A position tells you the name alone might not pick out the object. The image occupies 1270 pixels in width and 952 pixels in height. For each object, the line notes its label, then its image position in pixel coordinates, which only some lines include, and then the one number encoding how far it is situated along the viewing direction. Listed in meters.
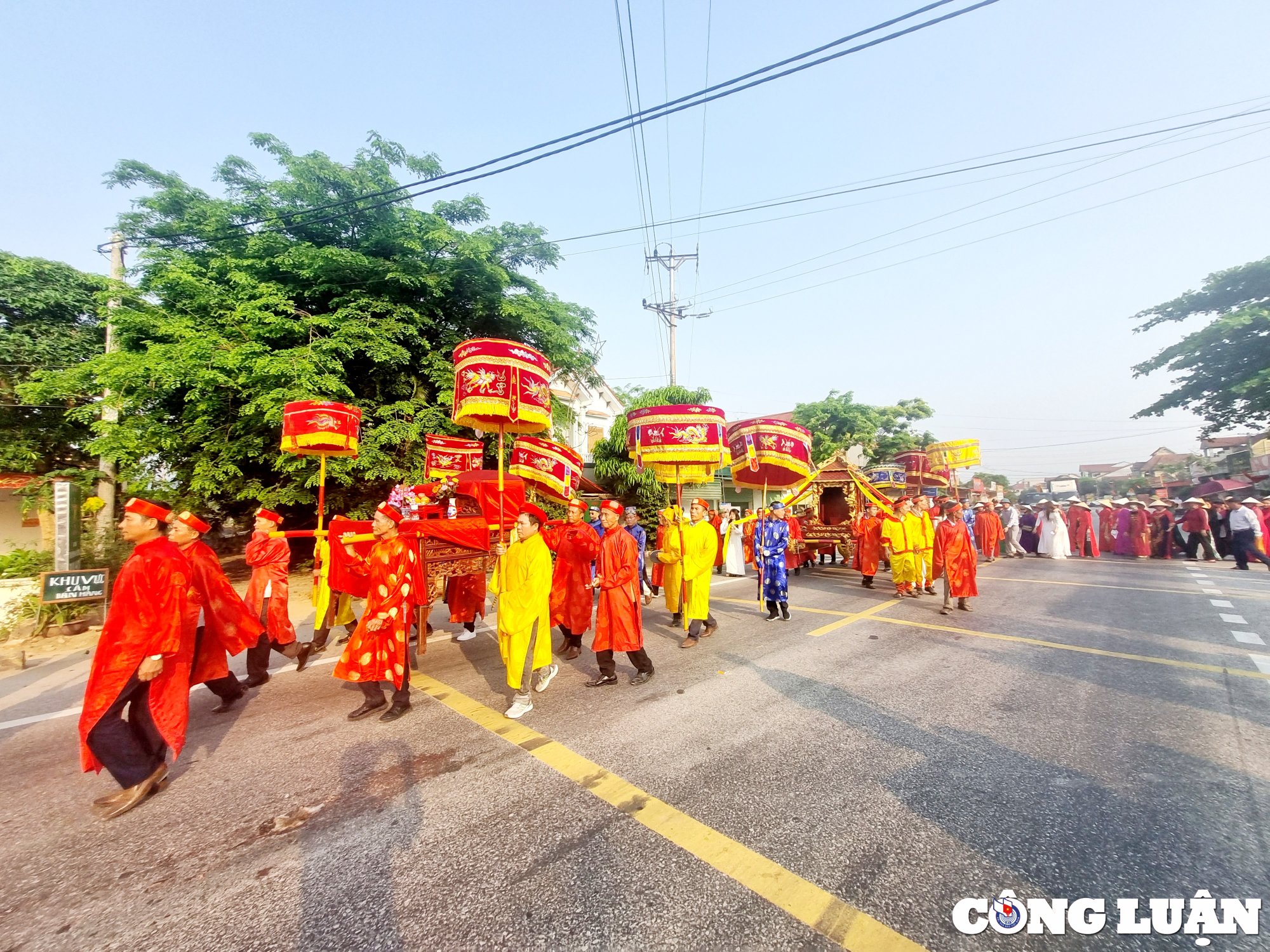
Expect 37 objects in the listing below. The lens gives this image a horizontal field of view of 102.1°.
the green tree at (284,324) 9.61
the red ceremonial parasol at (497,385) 4.61
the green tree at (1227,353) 18.34
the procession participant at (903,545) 8.59
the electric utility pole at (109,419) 9.70
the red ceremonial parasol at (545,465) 5.91
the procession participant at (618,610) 4.56
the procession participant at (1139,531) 14.98
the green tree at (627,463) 16.73
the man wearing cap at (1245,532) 11.45
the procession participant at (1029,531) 16.58
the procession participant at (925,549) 8.70
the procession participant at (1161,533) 14.70
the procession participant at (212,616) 3.59
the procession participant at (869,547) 9.87
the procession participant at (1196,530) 13.84
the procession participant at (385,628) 3.71
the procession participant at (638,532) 6.76
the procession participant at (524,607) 3.95
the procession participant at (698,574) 6.01
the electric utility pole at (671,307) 20.03
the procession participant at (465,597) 6.13
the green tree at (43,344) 10.96
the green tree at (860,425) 23.86
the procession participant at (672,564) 6.27
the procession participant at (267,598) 4.66
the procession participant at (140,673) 2.69
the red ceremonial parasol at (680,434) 5.76
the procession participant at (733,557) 12.41
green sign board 6.35
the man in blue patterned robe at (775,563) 6.99
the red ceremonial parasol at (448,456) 8.04
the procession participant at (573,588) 5.60
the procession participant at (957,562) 7.33
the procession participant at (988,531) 13.65
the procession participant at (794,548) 10.72
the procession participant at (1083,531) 15.45
